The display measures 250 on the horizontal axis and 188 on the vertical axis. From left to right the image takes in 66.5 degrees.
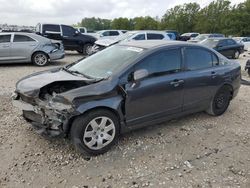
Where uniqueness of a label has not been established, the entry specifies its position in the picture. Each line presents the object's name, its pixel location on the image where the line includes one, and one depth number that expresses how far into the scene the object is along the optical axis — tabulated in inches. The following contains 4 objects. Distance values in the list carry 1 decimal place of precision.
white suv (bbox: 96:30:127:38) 606.7
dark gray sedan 98.2
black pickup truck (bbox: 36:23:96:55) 427.4
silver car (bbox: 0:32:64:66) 303.5
